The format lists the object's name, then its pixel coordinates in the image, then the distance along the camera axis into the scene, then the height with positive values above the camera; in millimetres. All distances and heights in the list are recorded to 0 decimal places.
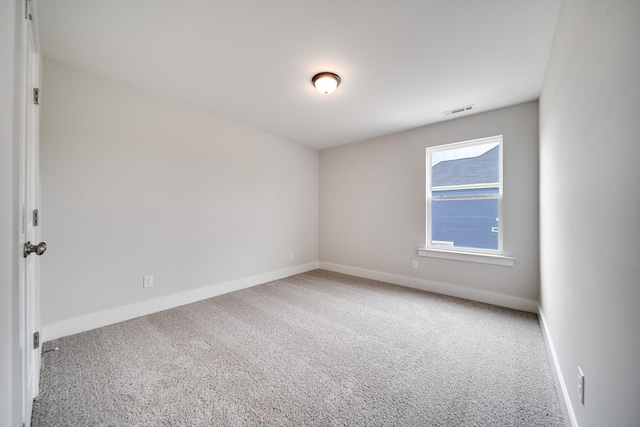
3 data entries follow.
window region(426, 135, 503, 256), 3199 +230
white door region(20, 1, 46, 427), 1166 +3
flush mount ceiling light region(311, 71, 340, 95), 2334 +1268
